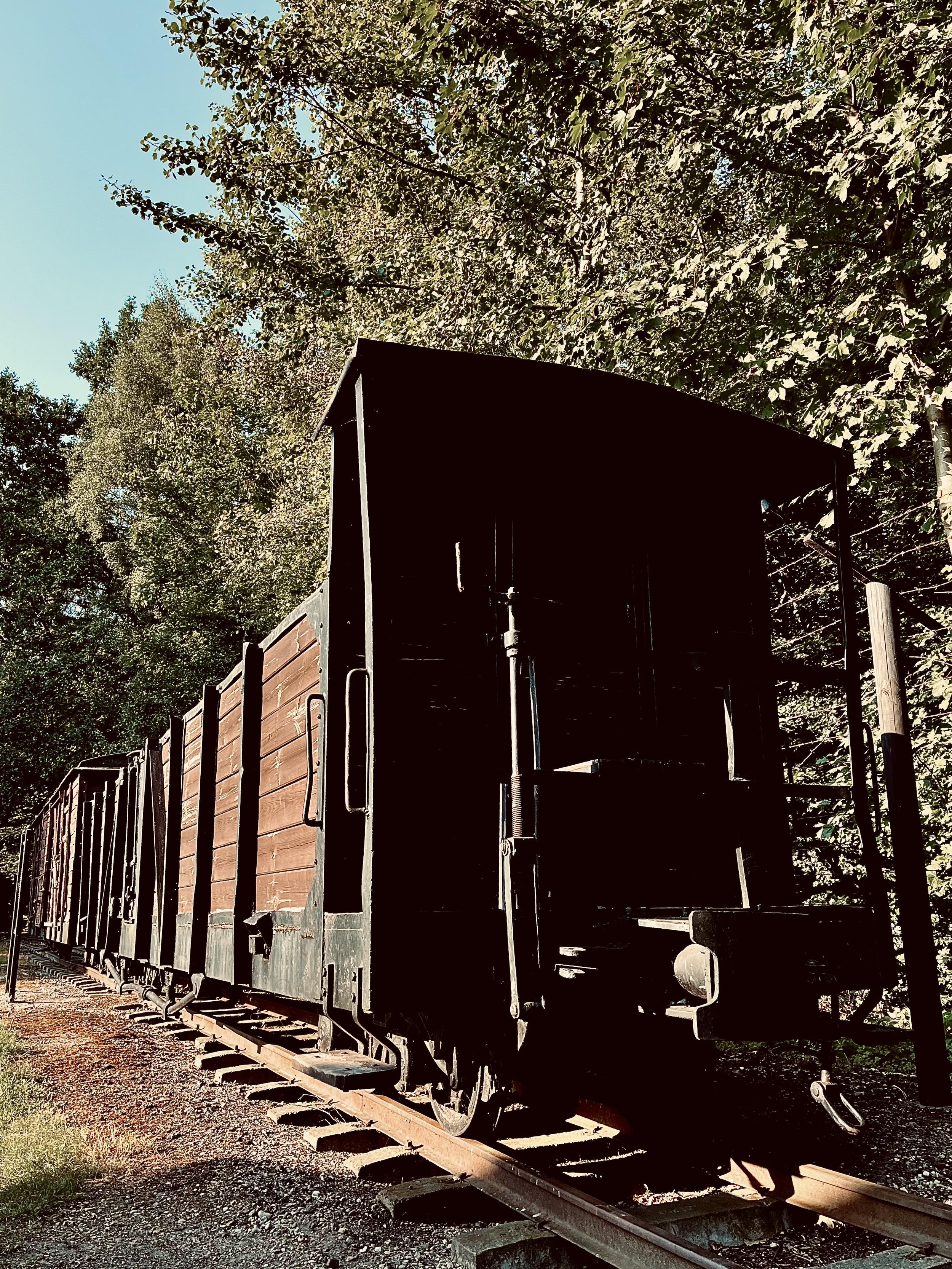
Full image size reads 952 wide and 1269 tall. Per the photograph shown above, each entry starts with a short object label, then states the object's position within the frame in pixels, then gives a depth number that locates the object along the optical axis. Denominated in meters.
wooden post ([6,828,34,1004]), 9.07
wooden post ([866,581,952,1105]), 3.54
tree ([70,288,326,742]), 17.88
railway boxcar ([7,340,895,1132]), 3.15
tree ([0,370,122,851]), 25.34
